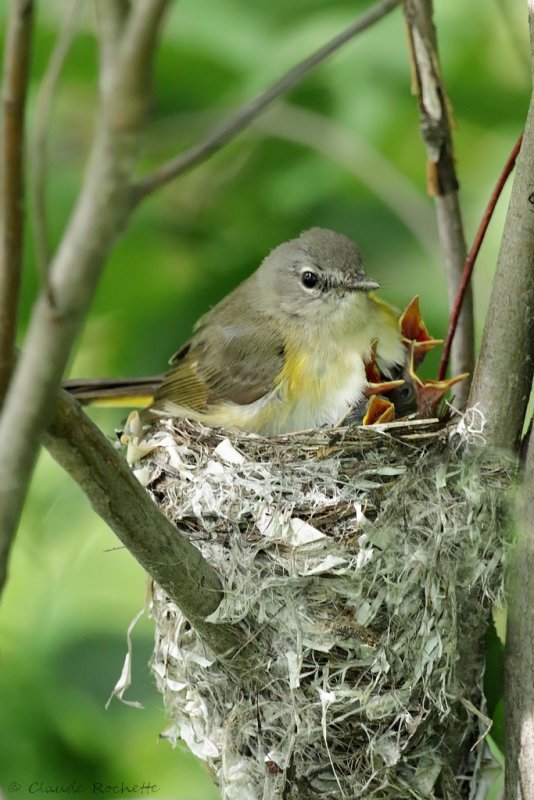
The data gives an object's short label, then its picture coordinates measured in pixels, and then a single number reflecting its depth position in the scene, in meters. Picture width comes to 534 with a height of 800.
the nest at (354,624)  2.94
